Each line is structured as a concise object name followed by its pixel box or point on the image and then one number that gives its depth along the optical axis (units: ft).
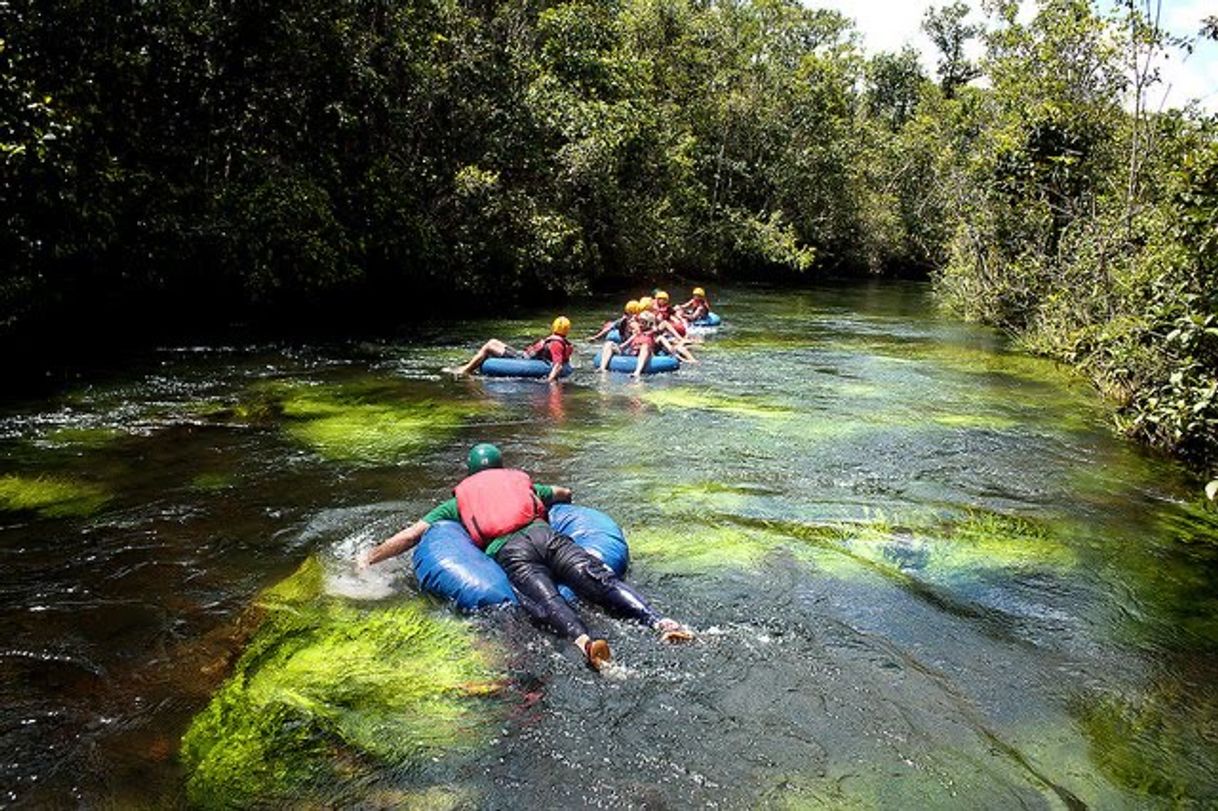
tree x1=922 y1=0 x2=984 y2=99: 158.71
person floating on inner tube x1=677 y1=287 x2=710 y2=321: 61.67
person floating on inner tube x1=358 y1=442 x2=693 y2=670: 16.14
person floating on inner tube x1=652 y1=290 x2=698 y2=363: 48.14
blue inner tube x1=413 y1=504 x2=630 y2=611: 16.89
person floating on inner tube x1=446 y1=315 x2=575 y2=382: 40.24
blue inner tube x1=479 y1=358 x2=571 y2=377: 39.99
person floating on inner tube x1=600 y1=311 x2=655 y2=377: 43.73
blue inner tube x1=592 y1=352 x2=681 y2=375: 43.89
